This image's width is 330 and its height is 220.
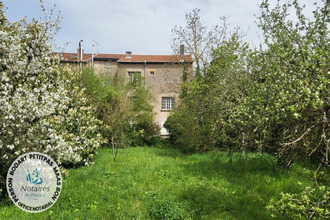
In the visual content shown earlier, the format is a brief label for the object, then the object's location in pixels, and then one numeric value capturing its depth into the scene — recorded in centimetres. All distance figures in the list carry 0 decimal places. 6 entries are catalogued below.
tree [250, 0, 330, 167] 374
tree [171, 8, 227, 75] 1841
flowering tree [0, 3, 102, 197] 531
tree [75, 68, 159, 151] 1331
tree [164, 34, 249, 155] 898
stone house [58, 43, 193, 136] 3017
